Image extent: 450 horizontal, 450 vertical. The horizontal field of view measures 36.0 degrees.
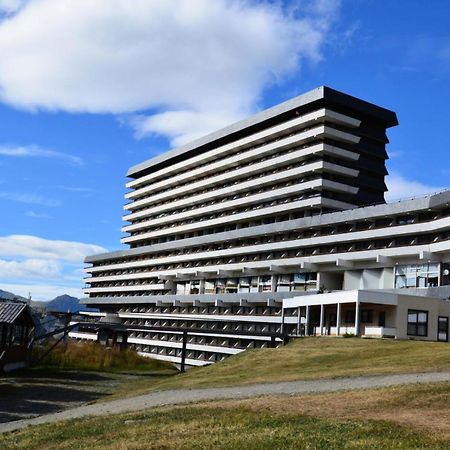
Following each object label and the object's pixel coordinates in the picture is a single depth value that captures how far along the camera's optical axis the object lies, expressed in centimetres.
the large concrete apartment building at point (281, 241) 6212
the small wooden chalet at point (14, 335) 4497
